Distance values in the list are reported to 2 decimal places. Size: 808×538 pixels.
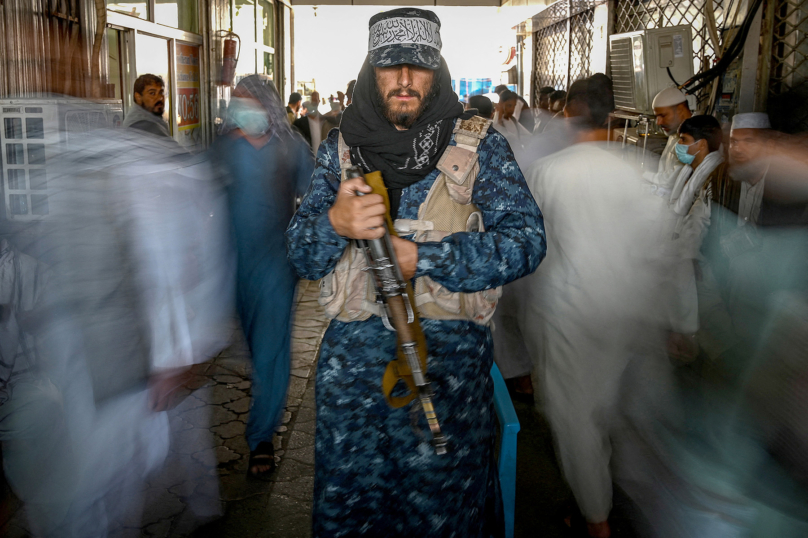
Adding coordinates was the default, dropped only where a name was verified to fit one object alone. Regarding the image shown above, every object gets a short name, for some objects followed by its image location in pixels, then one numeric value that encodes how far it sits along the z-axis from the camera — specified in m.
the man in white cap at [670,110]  6.13
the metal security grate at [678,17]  7.25
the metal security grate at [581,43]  11.07
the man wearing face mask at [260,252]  3.46
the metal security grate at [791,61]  5.77
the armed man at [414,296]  1.94
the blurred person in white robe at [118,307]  1.90
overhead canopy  16.33
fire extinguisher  10.06
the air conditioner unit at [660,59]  6.79
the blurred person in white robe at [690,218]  3.33
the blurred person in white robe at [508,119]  7.20
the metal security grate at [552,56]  12.80
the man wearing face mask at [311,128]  9.51
